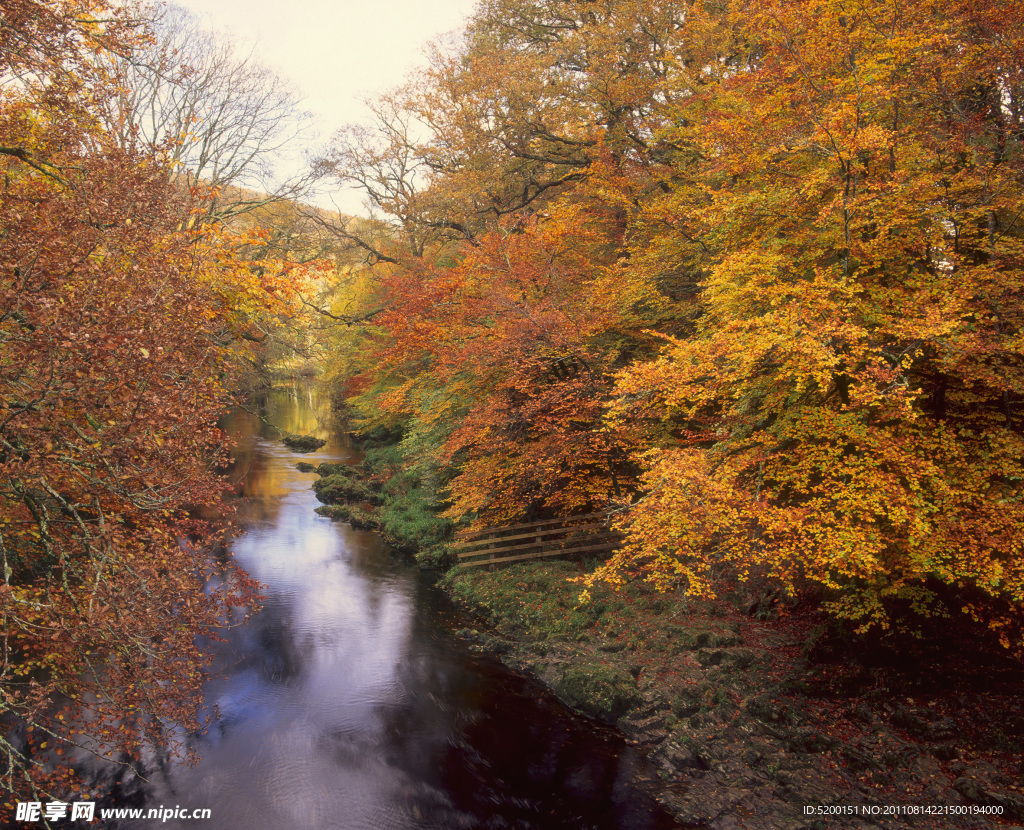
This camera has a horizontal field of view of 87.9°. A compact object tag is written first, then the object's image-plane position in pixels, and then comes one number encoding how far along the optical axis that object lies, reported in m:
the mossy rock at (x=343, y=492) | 20.46
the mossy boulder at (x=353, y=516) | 17.98
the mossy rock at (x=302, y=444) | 29.64
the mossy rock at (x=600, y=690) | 8.38
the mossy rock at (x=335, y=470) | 23.69
